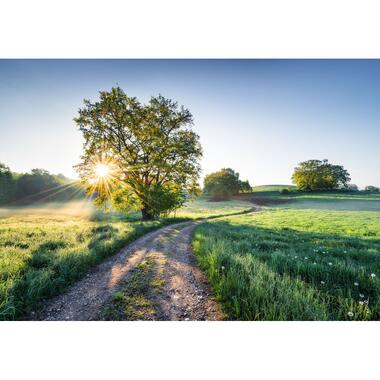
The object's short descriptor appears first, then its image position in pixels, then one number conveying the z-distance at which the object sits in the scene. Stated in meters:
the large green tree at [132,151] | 16.42
